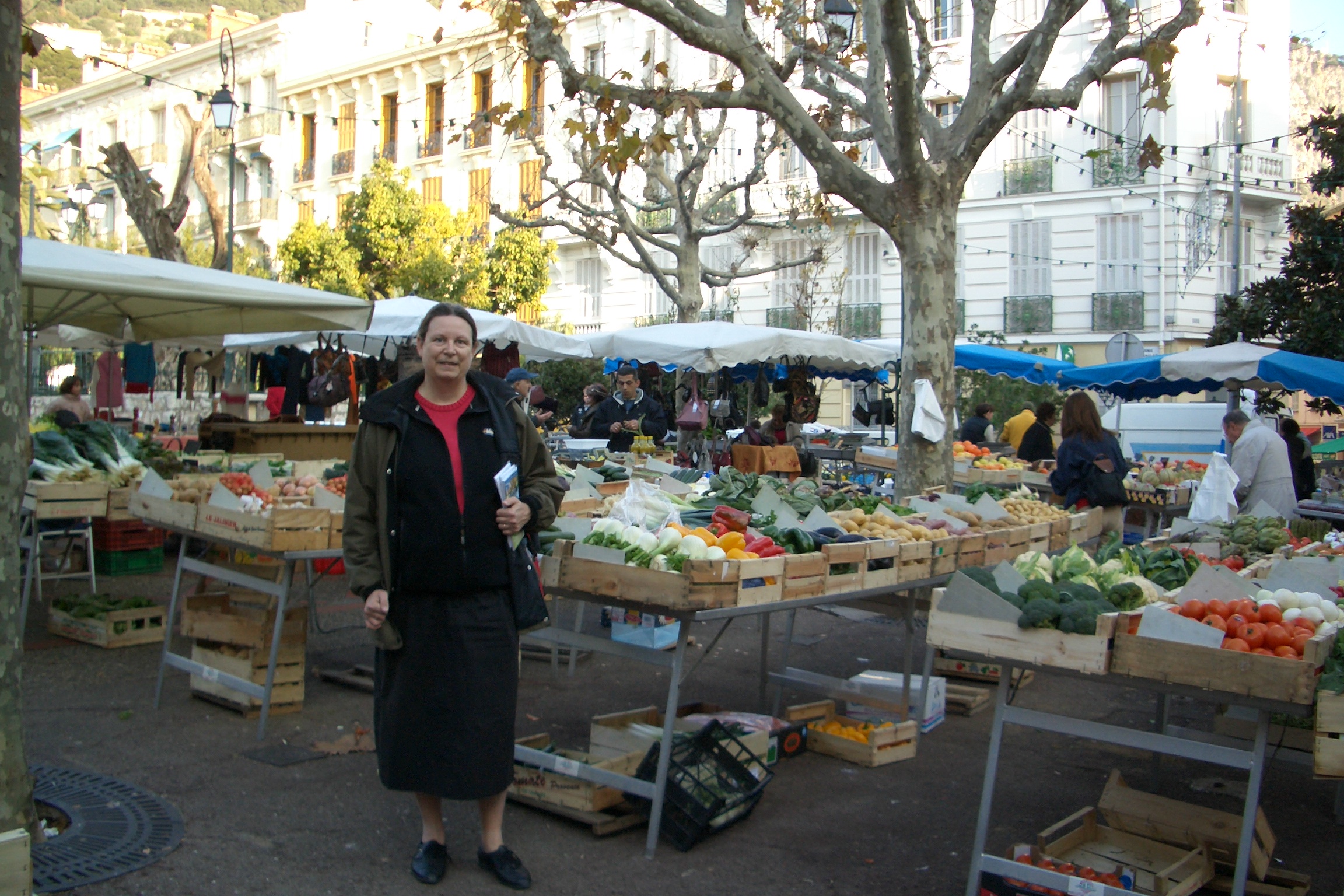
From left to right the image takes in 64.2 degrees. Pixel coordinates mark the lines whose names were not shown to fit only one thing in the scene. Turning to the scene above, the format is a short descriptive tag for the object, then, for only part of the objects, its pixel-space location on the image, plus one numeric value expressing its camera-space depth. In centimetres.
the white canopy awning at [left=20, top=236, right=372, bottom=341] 600
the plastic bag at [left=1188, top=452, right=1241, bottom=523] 785
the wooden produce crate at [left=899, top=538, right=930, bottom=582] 518
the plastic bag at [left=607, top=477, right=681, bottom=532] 498
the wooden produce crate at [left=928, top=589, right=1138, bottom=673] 336
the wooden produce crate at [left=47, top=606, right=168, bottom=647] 678
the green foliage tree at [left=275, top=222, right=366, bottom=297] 2853
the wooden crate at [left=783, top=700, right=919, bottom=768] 508
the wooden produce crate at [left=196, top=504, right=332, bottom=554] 505
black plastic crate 401
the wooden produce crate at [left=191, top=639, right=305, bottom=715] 541
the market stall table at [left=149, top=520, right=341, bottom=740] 508
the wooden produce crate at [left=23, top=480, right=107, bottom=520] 698
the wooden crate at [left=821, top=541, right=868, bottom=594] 469
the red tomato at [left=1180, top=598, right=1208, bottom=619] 363
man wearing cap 1116
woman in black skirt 345
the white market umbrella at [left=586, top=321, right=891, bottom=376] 1149
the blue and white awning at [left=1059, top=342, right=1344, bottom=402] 1023
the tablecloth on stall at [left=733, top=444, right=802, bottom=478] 1276
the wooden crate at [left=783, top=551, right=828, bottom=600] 448
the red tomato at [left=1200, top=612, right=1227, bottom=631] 345
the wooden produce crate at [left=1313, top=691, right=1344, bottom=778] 303
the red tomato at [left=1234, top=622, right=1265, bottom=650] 331
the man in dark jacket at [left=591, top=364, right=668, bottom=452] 1165
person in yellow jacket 1500
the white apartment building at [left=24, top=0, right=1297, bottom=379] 2498
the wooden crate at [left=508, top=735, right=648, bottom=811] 421
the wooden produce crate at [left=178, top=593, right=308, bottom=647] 539
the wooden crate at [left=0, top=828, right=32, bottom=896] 271
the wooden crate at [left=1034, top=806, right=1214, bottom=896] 346
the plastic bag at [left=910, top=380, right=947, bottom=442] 857
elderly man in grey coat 889
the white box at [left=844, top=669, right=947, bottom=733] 555
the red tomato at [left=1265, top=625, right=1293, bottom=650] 328
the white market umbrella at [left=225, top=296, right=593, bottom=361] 1067
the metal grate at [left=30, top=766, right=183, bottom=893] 360
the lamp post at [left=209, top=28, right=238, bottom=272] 1520
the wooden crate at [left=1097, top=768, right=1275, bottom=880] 374
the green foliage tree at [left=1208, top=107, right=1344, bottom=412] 1352
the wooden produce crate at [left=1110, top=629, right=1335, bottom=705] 312
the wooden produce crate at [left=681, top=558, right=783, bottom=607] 403
